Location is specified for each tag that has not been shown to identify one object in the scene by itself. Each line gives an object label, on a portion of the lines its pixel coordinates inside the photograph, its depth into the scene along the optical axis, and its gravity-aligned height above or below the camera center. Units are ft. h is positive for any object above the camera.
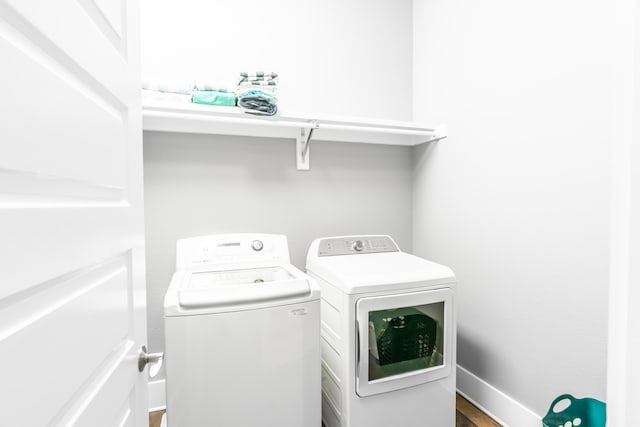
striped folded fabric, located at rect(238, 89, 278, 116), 5.20 +1.83
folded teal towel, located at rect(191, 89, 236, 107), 5.19 +1.90
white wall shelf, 5.10 +1.60
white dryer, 4.39 -2.19
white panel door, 1.13 -0.04
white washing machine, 3.79 -1.95
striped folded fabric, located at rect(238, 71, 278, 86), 5.40 +2.30
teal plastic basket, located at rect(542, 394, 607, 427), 3.81 -2.72
